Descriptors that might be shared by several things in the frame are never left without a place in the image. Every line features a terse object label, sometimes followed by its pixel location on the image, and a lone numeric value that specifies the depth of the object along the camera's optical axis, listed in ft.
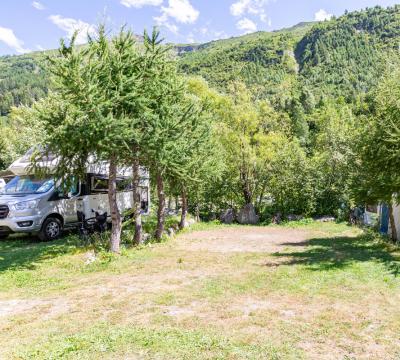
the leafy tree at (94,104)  34.40
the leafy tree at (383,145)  41.16
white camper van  45.24
